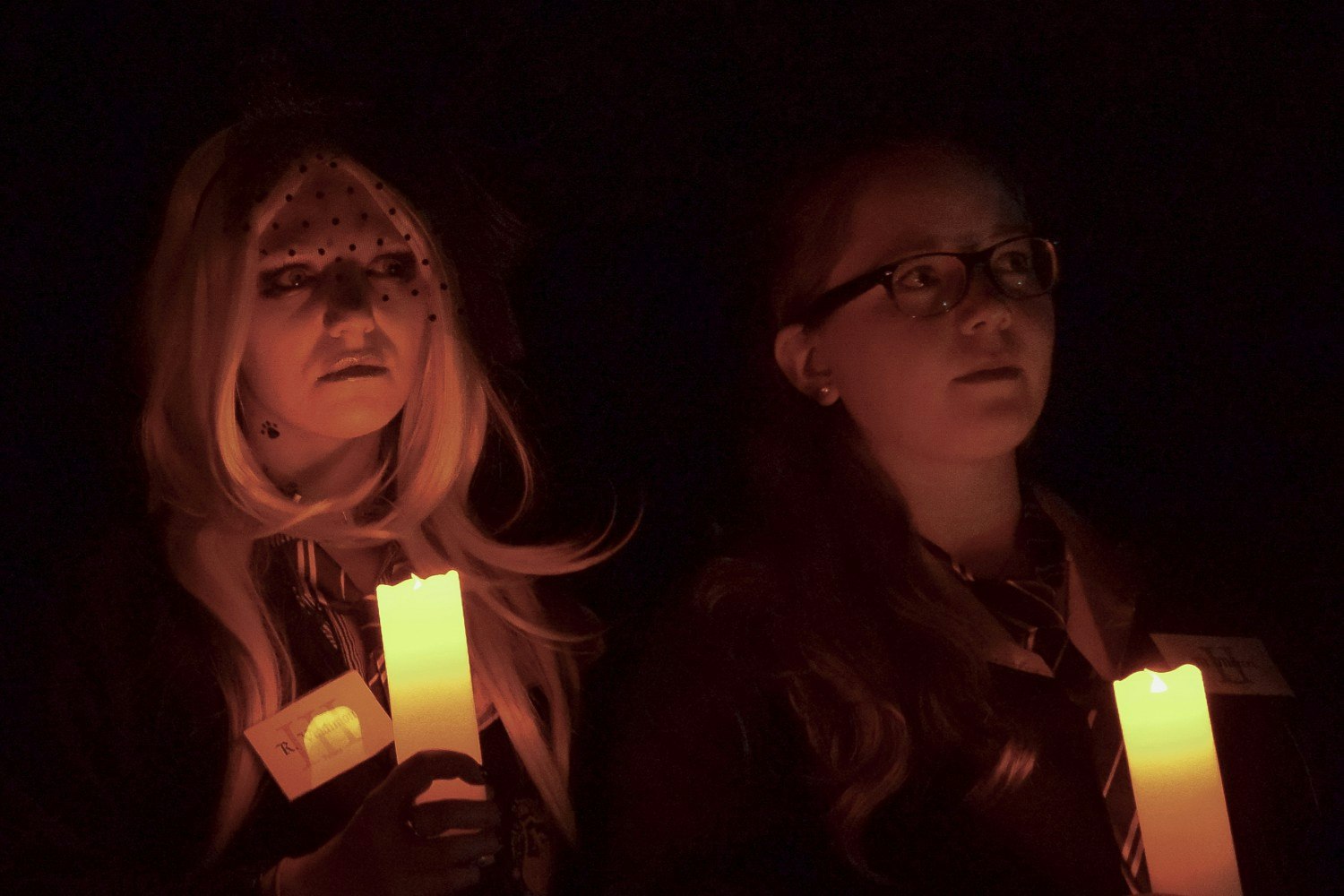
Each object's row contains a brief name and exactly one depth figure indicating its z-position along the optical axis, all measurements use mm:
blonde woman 1819
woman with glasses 1902
